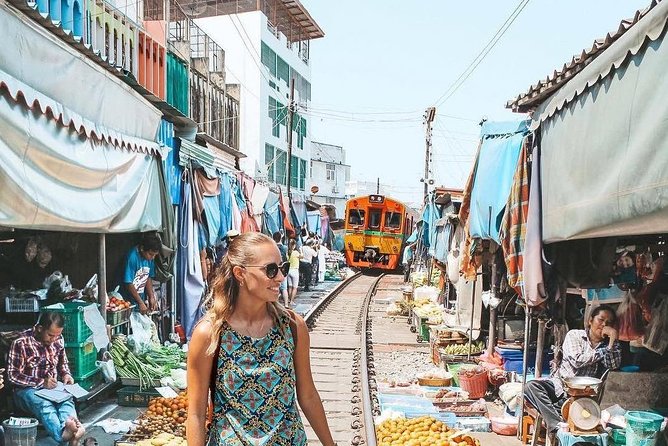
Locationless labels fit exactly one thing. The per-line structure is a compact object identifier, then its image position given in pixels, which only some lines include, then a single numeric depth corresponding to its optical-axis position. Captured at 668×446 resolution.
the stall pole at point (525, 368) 6.27
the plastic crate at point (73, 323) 6.77
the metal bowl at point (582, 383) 5.74
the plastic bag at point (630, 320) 6.95
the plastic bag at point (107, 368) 7.39
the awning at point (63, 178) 4.27
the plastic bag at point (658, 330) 6.54
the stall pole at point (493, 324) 9.30
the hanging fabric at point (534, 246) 5.64
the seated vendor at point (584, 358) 6.45
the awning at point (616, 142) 3.09
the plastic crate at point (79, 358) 6.75
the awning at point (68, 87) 4.50
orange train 30.55
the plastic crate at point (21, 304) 6.90
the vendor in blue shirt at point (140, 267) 8.70
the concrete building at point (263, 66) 34.88
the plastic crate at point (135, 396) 7.31
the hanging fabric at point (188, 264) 9.58
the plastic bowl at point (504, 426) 7.31
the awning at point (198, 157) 9.48
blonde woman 2.82
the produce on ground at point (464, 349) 10.47
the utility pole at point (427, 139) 33.38
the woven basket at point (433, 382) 9.29
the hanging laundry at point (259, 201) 14.05
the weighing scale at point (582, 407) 5.61
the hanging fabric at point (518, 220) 5.86
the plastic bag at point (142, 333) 8.26
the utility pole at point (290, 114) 27.83
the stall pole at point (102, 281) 7.07
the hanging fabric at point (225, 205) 11.20
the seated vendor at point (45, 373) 5.67
